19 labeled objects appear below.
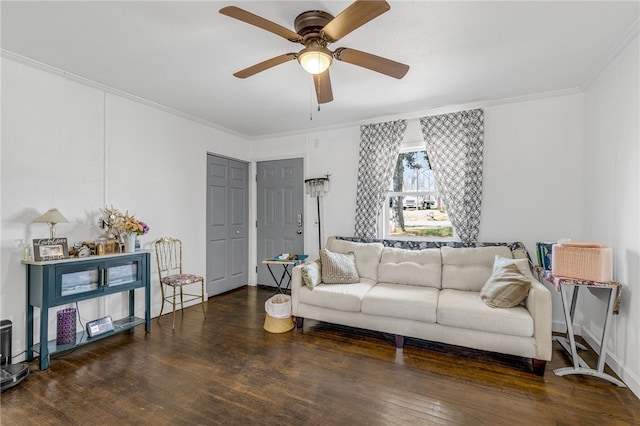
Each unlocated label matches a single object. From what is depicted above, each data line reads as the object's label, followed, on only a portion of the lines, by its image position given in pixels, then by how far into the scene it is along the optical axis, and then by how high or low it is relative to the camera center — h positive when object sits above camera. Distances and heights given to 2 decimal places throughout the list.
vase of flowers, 3.13 -0.14
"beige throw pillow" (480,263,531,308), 2.53 -0.62
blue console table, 2.50 -0.64
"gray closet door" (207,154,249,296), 4.55 -0.16
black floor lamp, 4.57 +0.40
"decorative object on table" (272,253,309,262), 3.95 -0.57
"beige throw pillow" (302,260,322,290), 3.26 -0.65
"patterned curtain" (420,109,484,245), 3.60 +0.63
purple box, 2.69 -1.00
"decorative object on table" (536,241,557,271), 2.87 -0.37
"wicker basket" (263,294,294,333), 3.25 -1.10
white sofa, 2.43 -0.79
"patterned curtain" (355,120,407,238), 4.07 +0.63
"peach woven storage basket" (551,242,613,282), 2.28 -0.35
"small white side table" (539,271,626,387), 2.27 -0.82
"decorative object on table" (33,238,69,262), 2.58 -0.30
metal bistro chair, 3.53 -0.67
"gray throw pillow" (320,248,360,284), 3.38 -0.61
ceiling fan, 1.66 +1.08
